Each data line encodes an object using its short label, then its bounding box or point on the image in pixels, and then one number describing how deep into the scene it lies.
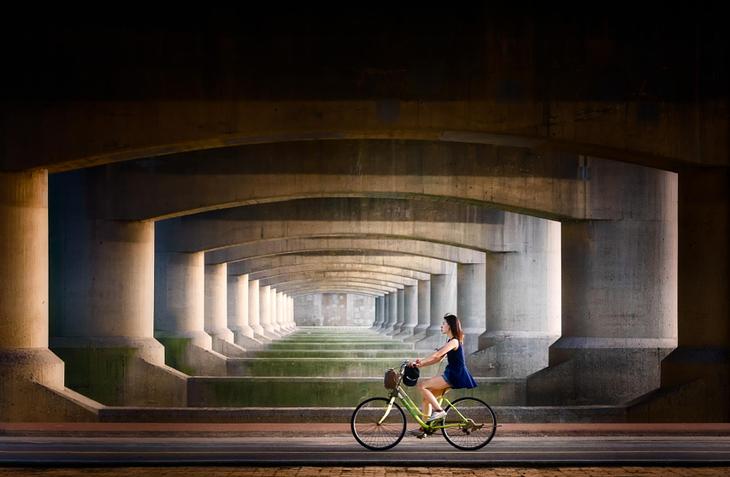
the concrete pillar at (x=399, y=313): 91.25
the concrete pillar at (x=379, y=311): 123.56
